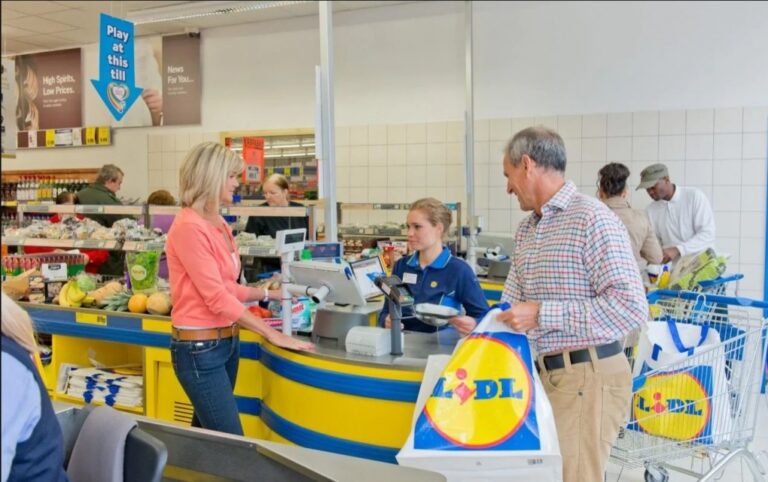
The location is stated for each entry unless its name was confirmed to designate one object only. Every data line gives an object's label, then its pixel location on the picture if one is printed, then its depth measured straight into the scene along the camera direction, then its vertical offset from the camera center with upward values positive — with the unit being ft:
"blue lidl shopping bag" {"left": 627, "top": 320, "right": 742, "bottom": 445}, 9.53 -2.83
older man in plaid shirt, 7.04 -1.11
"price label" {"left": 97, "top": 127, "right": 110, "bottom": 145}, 32.09 +2.96
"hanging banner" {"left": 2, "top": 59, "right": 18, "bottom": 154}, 26.56 +4.21
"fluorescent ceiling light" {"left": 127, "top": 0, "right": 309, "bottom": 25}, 24.31 +6.92
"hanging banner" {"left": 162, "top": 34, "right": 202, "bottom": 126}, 30.42 +5.35
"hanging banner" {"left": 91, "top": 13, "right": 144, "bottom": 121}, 17.65 +3.50
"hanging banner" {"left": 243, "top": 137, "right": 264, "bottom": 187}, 18.93 +1.24
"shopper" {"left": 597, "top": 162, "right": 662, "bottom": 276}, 14.89 -0.28
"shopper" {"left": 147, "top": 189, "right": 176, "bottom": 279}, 14.90 -0.55
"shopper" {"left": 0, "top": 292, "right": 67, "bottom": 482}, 3.36 -1.17
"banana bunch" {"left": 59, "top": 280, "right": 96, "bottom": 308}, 14.65 -2.19
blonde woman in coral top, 9.06 -1.33
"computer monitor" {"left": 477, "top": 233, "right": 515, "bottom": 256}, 21.89 -1.45
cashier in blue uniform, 11.30 -1.27
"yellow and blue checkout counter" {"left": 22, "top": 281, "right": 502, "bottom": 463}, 9.39 -2.96
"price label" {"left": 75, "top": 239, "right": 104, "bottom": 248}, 15.26 -1.06
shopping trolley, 9.47 -3.01
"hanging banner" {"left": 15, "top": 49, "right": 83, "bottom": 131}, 33.06 +5.32
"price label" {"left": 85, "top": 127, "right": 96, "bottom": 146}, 32.37 +2.94
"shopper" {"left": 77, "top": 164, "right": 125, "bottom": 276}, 18.64 +0.15
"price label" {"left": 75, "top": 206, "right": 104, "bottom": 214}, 16.19 -0.28
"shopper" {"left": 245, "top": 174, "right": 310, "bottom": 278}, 17.07 -0.75
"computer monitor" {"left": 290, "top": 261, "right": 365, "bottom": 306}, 9.88 -1.23
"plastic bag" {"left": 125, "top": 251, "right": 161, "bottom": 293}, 14.12 -1.52
